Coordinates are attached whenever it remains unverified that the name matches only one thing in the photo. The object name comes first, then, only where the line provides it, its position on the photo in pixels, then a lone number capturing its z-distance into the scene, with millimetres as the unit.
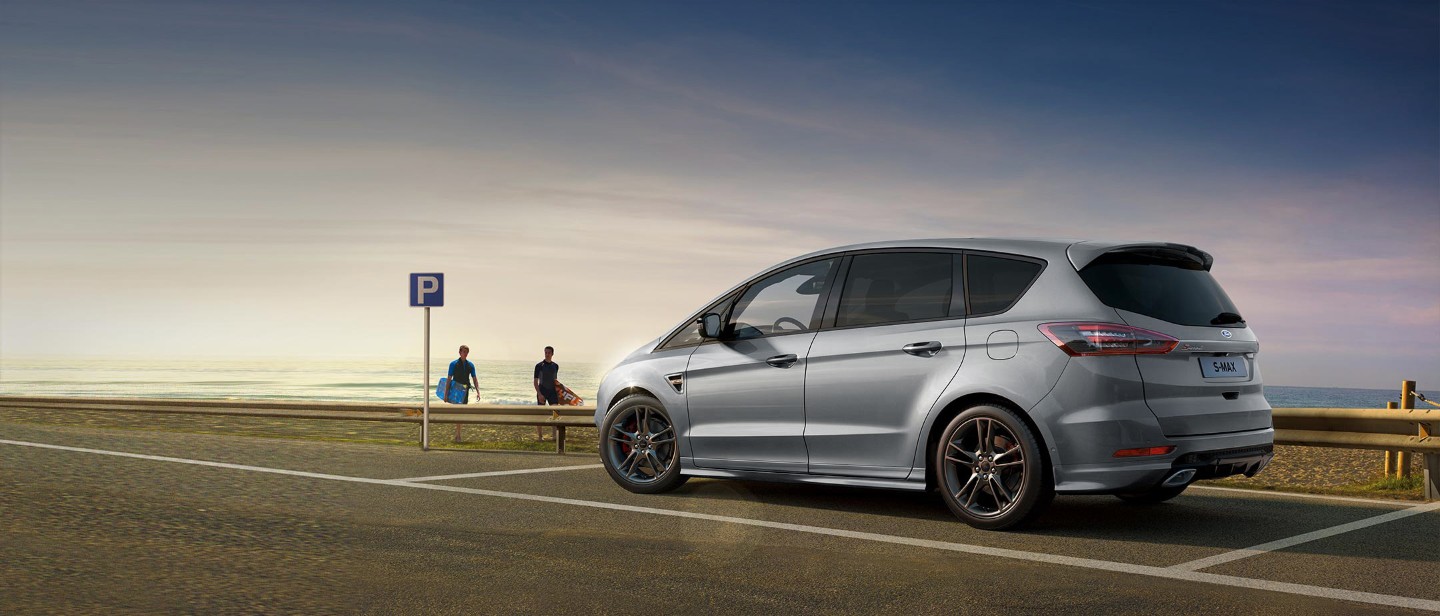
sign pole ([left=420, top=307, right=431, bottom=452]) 13609
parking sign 13977
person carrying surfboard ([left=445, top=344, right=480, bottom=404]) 19047
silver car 6312
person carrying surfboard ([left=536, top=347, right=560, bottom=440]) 18875
